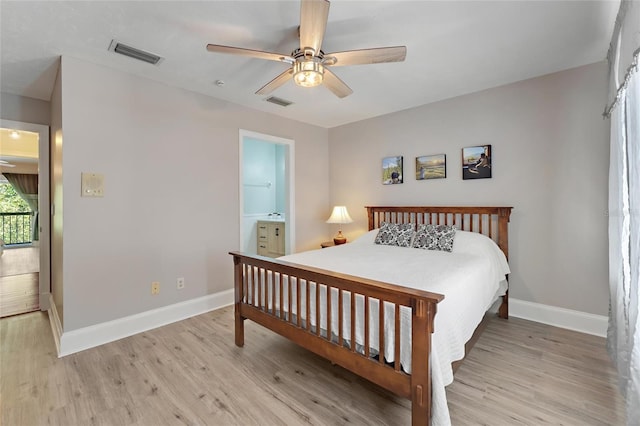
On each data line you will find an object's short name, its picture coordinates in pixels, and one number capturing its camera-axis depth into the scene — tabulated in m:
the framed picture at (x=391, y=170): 3.95
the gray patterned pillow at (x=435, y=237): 3.02
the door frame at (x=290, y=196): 4.29
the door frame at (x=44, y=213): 3.26
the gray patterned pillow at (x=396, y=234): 3.32
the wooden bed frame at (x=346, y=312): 1.37
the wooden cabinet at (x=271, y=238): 5.21
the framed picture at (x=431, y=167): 3.54
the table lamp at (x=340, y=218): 4.21
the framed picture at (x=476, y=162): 3.21
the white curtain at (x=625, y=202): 1.42
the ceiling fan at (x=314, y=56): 1.71
